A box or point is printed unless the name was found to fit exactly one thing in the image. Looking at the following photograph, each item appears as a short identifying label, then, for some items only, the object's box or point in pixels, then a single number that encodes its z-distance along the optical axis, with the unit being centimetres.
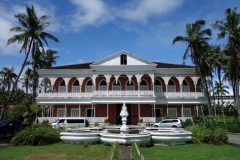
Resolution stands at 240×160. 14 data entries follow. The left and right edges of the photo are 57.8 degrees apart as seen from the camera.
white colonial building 2758
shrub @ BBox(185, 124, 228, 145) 1269
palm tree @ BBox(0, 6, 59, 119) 2847
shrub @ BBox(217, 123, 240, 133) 2168
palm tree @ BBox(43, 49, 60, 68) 4361
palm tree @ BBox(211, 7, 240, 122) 2508
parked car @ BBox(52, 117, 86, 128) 2254
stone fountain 1119
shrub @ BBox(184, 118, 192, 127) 2351
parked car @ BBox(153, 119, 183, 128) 2245
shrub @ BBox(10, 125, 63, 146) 1244
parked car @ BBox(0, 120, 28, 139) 1798
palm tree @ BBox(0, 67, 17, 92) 5188
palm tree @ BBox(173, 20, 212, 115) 2756
